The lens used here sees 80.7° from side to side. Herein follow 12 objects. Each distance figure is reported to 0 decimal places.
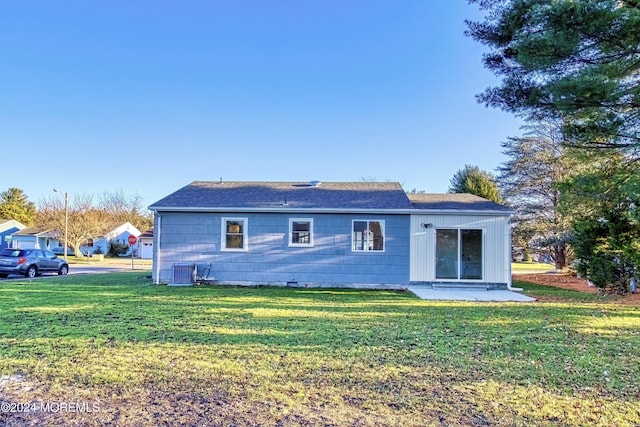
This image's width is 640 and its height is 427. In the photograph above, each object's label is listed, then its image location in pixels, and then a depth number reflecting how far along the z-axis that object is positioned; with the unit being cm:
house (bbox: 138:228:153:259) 3922
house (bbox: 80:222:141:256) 4119
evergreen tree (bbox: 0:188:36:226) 4559
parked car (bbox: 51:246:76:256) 3883
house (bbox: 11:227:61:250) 3866
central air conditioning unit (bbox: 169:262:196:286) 1180
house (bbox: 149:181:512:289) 1178
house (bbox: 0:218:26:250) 3853
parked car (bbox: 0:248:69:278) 1527
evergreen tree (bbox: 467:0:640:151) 625
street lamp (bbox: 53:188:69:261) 2991
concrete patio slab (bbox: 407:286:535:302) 959
